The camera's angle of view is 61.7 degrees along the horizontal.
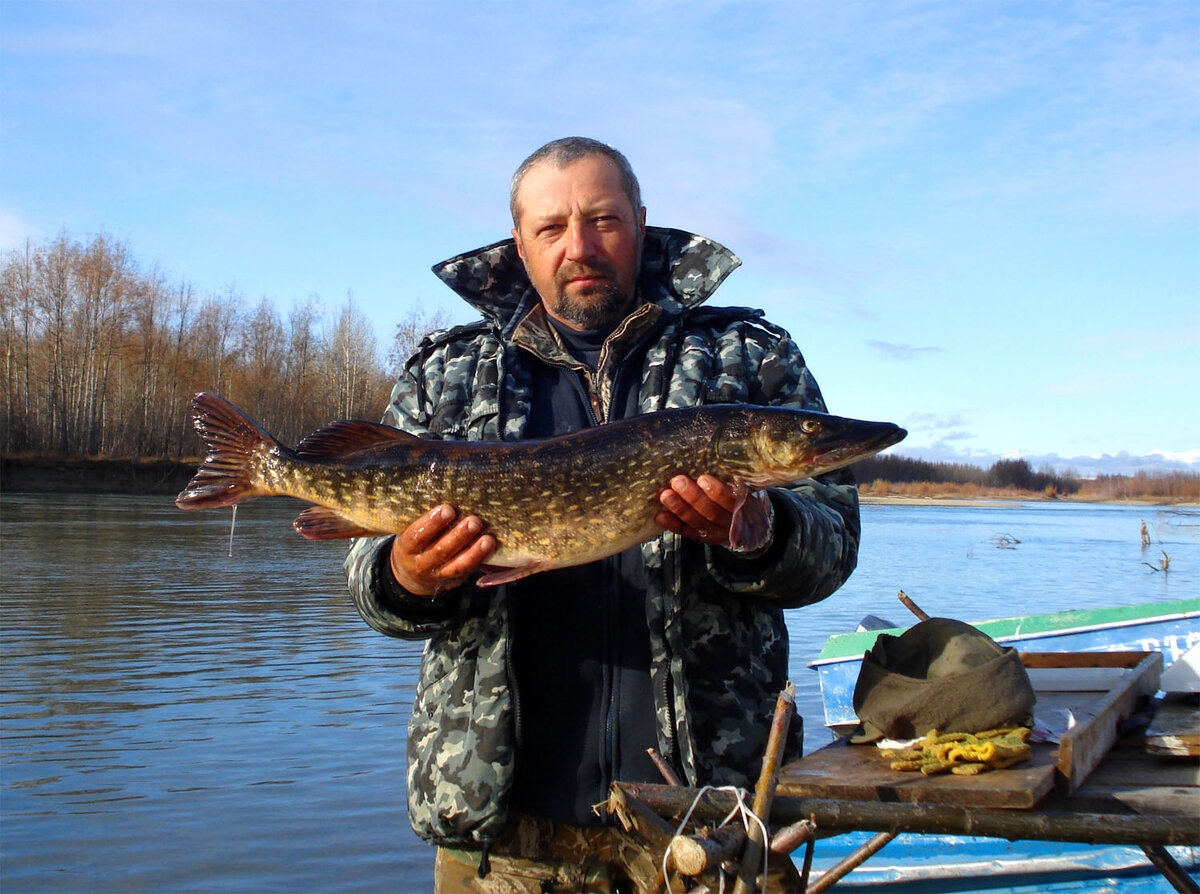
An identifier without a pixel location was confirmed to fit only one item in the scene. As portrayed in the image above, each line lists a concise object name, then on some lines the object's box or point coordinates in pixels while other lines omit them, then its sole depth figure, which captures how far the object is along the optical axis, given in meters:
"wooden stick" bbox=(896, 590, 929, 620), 3.05
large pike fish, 2.84
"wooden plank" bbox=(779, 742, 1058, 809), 1.98
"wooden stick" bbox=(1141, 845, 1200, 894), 2.59
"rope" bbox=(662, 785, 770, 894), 1.84
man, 2.65
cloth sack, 2.32
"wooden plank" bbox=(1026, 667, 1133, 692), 3.02
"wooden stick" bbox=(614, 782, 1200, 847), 1.93
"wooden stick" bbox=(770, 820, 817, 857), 1.85
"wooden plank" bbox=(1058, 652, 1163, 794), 2.12
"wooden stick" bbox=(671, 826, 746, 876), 1.75
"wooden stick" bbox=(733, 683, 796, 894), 1.85
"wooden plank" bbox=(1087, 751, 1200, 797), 2.26
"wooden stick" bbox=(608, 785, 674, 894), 1.87
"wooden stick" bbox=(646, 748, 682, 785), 2.12
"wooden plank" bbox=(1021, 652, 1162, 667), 3.47
